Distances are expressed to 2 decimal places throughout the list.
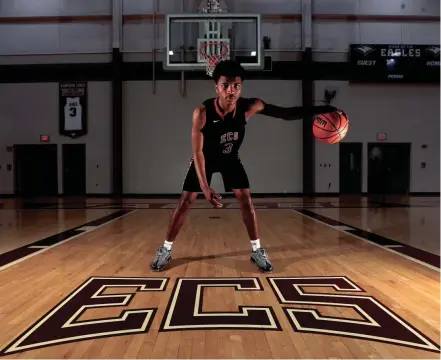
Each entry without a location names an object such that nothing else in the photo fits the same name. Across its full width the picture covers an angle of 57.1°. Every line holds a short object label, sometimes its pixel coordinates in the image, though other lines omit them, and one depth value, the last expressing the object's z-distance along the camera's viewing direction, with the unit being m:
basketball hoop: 10.45
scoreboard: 13.48
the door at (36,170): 14.02
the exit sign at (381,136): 13.83
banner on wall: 13.77
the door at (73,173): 13.96
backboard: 10.21
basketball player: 3.24
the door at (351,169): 13.88
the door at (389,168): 13.98
